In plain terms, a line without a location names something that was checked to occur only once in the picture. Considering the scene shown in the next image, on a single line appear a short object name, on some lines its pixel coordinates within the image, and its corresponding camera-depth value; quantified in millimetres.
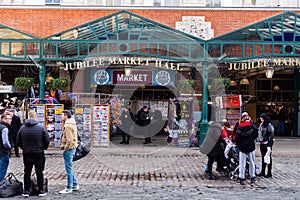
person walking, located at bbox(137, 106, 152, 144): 19234
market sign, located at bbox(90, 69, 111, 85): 20719
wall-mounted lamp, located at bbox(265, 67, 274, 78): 18891
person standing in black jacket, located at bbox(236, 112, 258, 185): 10664
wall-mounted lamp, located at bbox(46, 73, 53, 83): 19719
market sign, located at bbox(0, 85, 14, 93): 21312
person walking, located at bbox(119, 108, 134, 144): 19286
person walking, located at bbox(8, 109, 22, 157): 14516
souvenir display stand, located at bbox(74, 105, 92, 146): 17094
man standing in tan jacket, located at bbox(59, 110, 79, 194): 9344
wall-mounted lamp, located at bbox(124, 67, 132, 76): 19047
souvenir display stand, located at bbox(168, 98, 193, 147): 17828
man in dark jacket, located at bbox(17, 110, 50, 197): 8930
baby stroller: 11297
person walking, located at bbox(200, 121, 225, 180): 11086
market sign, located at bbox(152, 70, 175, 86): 20734
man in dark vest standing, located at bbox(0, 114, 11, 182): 9236
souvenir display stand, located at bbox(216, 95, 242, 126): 18094
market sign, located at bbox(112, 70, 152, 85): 20641
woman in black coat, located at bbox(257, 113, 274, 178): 11391
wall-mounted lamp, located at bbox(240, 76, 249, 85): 22603
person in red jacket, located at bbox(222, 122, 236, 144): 11430
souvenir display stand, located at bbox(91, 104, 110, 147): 17188
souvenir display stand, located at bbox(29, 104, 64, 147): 16719
